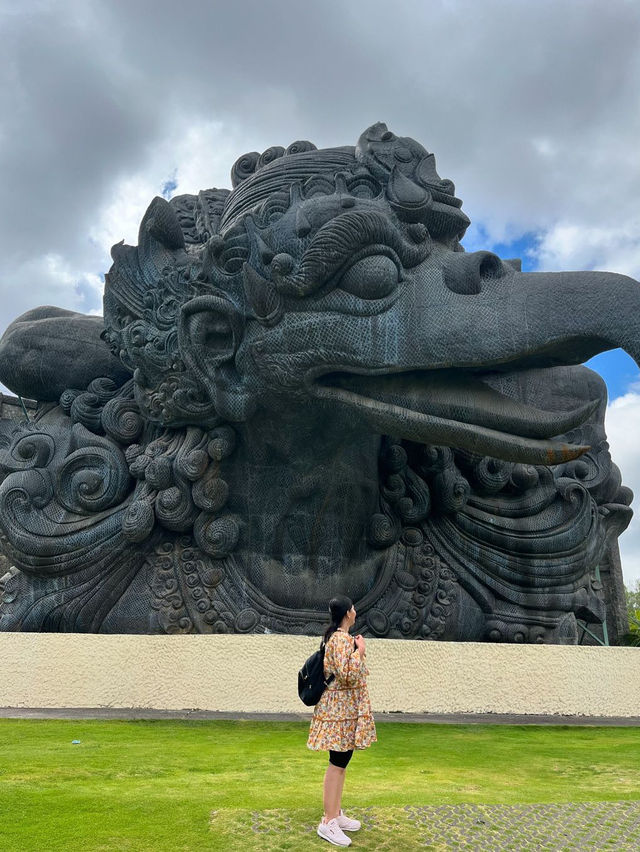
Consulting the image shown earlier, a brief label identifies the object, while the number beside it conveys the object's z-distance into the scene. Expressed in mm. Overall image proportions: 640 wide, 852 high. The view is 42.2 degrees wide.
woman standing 2943
